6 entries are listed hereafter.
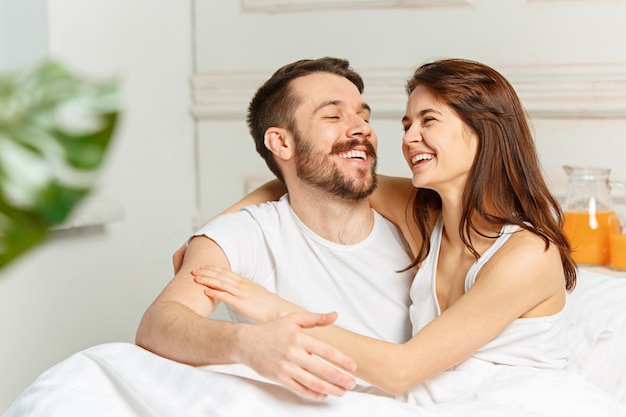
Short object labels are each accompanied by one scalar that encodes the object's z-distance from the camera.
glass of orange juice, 2.74
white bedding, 2.06
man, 2.53
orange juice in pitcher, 2.79
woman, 2.18
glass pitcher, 2.79
